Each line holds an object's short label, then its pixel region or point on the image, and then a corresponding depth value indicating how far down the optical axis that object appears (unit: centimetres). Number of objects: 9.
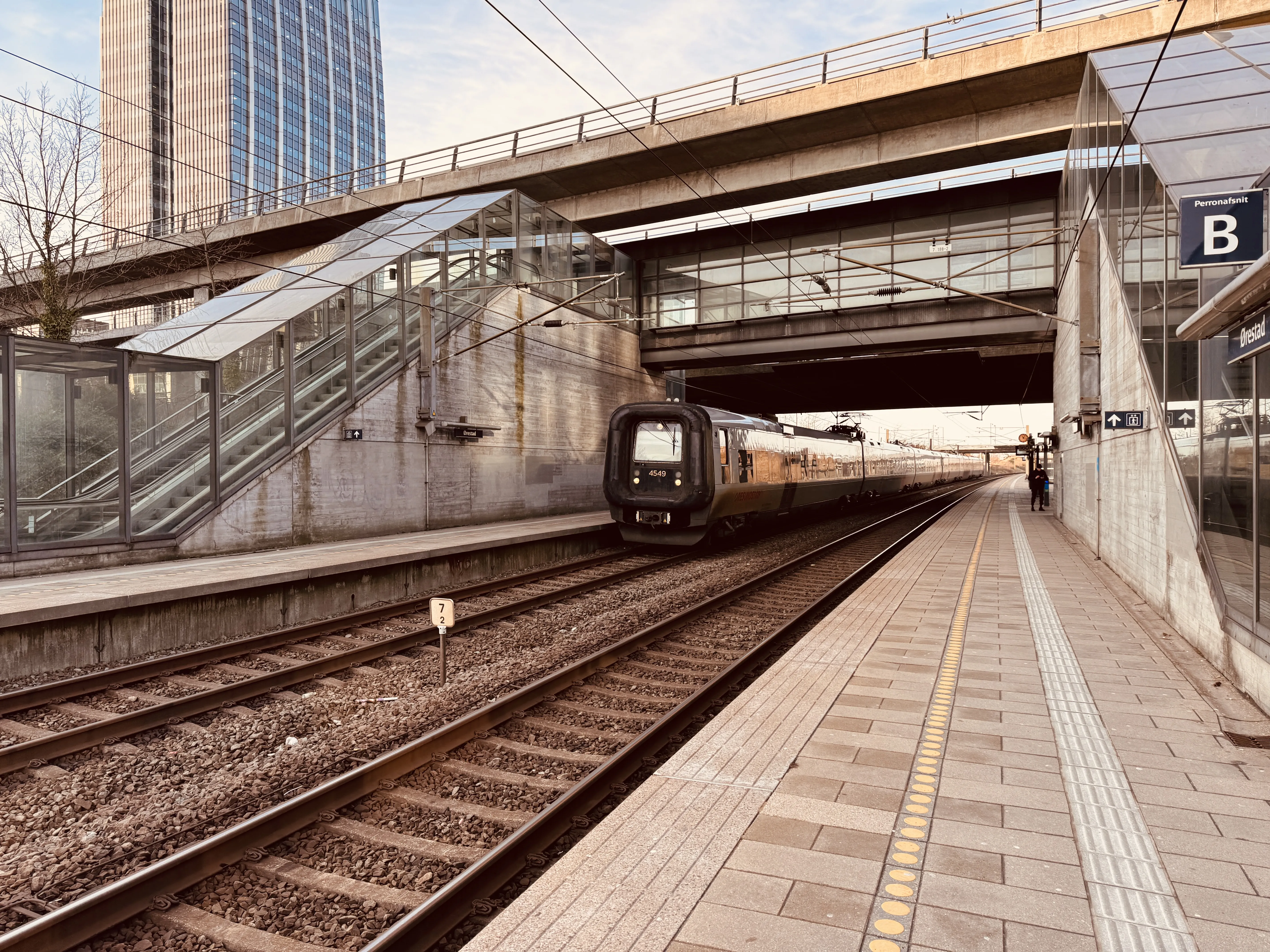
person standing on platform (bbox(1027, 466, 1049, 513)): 3061
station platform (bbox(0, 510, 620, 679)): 775
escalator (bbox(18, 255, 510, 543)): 1043
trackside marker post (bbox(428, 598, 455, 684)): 674
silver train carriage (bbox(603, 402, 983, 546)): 1477
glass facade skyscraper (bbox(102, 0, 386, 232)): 9312
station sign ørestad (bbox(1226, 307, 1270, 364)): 485
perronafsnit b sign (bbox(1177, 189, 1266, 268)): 517
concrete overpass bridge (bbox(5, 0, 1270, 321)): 1728
